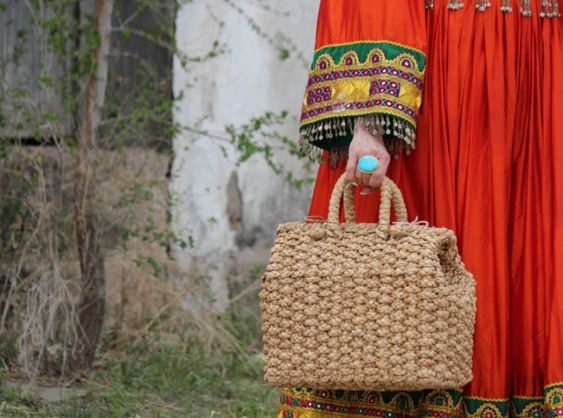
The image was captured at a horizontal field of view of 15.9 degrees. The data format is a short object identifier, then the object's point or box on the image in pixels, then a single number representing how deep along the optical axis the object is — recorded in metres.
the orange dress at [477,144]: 4.85
